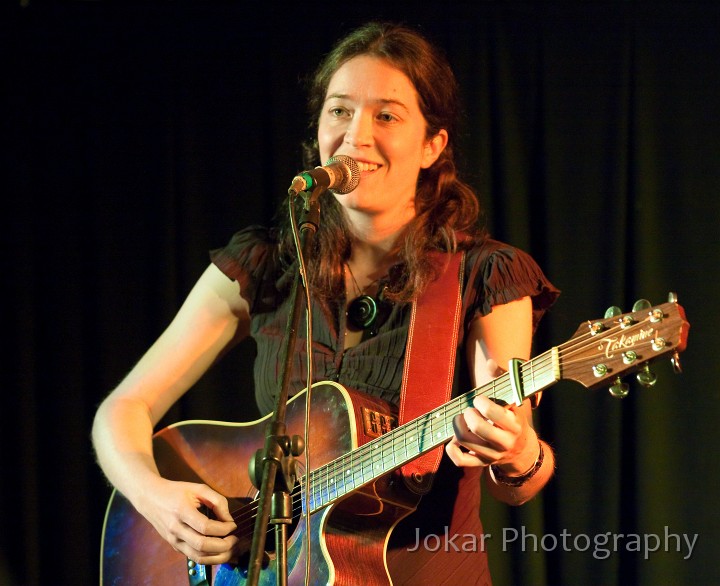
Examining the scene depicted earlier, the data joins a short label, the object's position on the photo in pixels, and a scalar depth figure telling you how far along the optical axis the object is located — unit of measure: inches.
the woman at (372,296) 182.7
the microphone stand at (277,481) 166.1
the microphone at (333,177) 174.7
